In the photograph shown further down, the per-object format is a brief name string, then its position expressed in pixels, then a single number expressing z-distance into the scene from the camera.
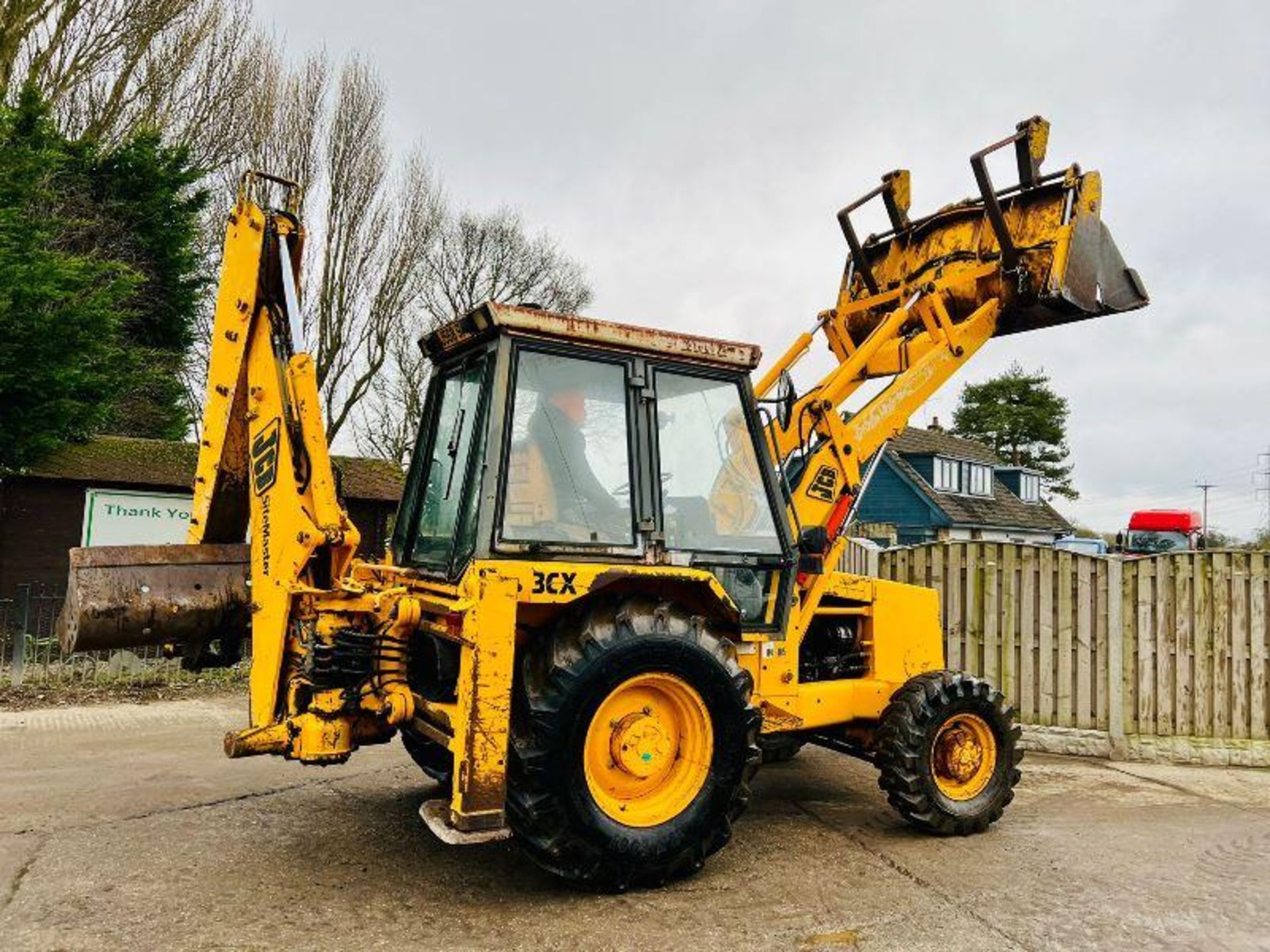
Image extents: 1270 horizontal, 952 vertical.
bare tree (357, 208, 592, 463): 22.45
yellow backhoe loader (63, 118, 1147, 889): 4.08
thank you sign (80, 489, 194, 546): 11.54
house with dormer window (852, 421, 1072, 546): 34.19
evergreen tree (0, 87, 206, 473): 10.55
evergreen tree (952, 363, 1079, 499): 47.88
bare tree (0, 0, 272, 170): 16.66
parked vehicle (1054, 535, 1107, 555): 29.42
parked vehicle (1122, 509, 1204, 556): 27.59
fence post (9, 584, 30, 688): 9.21
